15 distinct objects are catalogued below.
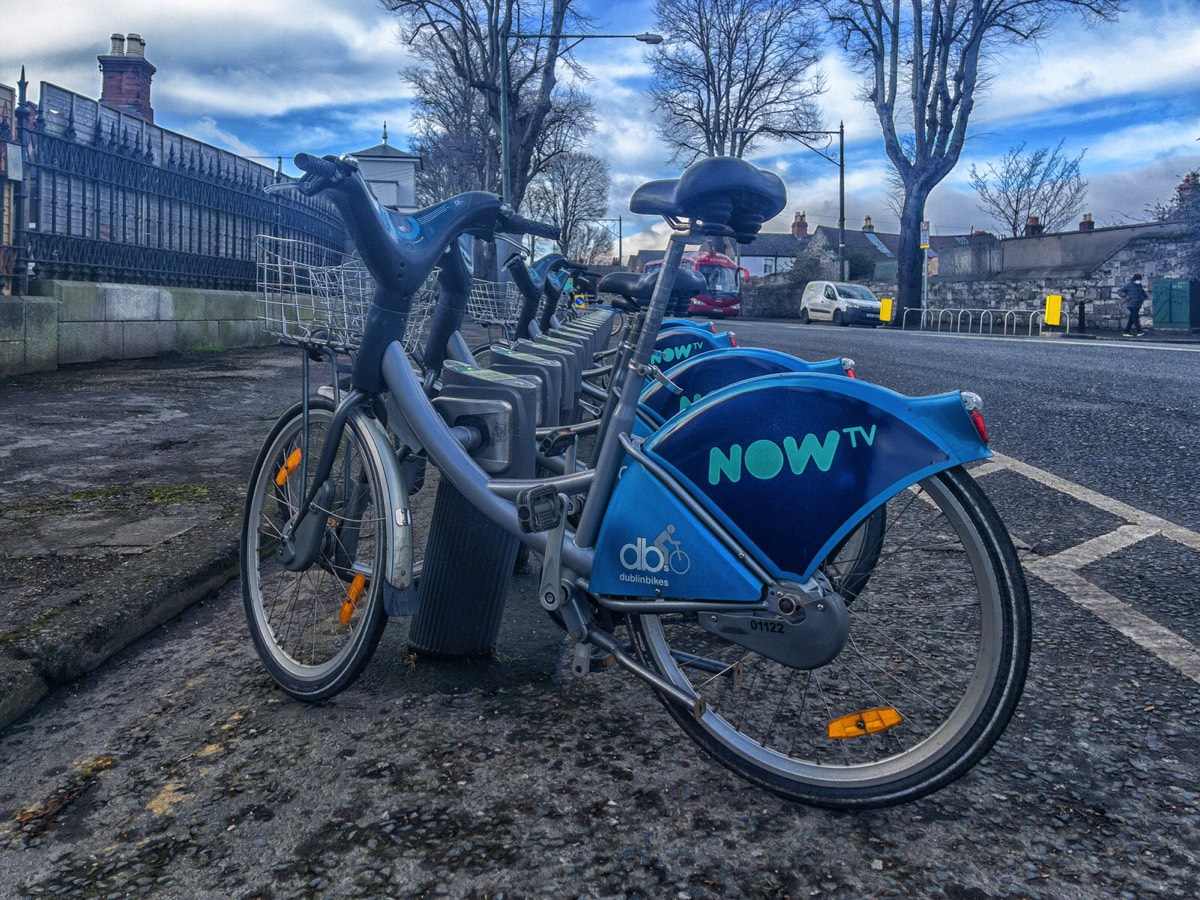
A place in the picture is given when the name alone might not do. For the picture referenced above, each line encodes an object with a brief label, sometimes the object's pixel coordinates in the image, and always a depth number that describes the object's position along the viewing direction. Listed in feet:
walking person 82.53
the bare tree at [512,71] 106.42
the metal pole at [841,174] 163.94
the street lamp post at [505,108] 93.71
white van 113.80
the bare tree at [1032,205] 221.56
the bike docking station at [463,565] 8.72
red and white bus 104.73
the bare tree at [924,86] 100.89
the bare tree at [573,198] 222.69
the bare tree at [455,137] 130.52
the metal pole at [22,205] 28.76
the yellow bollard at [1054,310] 94.02
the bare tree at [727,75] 147.64
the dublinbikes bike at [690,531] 6.36
